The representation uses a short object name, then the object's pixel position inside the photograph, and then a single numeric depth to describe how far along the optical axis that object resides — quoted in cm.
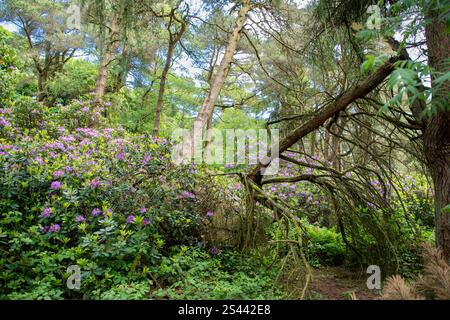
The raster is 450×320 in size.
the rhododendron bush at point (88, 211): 280
